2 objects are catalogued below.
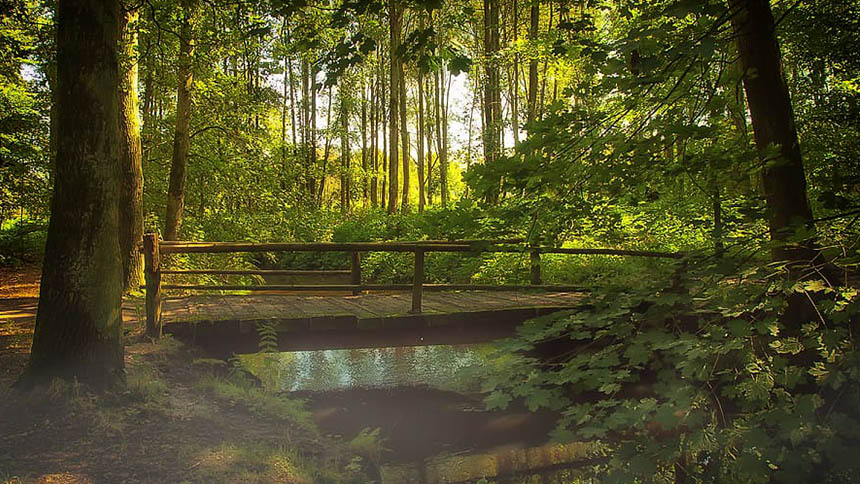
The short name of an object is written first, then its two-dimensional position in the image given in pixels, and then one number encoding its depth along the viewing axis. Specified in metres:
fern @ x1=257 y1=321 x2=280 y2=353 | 6.55
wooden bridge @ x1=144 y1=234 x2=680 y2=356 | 6.82
